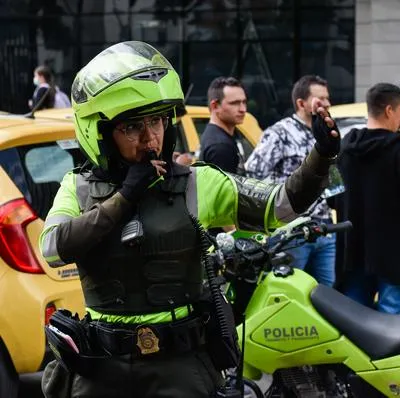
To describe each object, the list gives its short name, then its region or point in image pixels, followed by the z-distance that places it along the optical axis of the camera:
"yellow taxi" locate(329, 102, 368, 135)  8.10
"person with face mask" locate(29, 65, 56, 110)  11.52
